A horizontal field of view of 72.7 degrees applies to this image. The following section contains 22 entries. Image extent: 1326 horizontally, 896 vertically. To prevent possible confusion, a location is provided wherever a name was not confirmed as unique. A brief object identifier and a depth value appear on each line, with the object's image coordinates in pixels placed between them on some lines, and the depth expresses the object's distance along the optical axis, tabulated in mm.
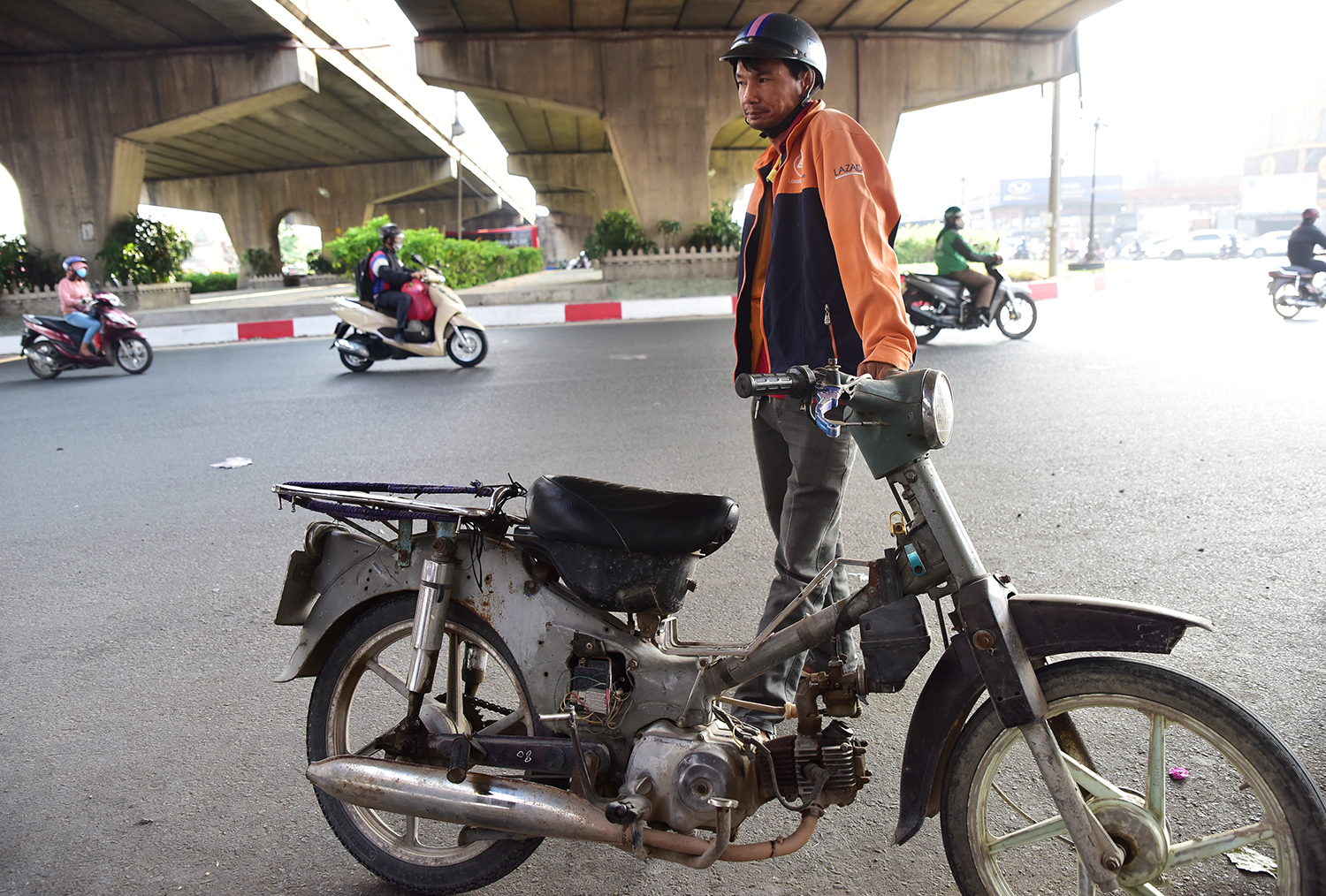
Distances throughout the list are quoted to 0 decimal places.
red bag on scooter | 10695
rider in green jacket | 10875
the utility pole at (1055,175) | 21688
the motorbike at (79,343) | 11422
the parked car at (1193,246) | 45438
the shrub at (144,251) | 19719
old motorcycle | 1613
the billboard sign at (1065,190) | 76438
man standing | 2234
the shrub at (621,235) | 20266
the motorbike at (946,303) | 10906
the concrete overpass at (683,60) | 19062
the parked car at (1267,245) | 42656
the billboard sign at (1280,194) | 57844
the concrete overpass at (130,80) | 18391
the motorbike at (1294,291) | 12344
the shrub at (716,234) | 20672
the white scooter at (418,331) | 10648
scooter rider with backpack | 10656
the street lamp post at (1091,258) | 32653
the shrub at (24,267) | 19234
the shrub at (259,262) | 37466
